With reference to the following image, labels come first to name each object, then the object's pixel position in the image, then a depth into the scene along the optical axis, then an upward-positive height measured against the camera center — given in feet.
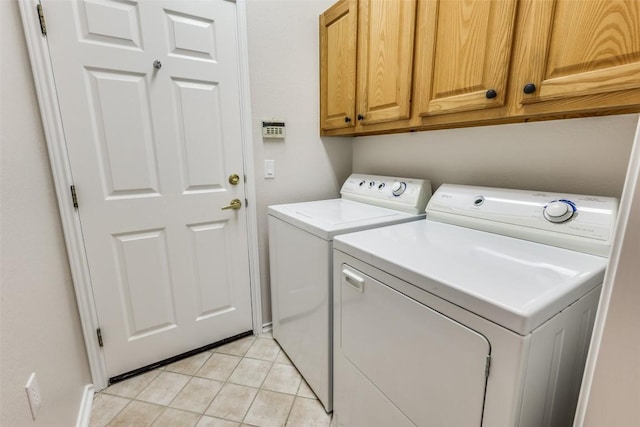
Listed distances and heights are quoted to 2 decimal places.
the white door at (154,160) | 4.46 -0.04
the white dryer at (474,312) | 2.08 -1.33
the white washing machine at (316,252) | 4.27 -1.58
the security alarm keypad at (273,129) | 6.00 +0.60
